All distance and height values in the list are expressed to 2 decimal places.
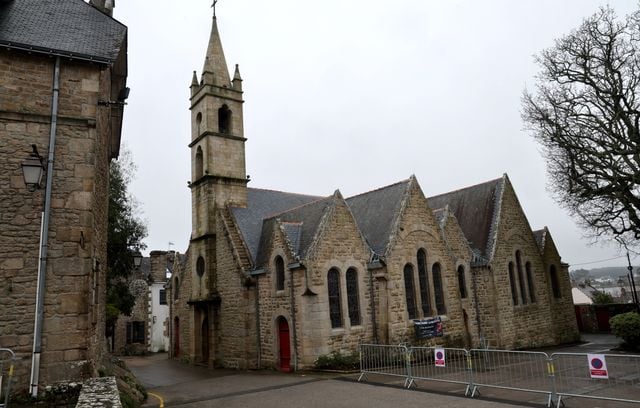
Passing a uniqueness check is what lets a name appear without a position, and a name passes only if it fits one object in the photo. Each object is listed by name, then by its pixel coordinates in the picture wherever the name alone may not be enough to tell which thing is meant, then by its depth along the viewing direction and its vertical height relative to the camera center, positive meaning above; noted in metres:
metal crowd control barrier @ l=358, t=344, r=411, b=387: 15.39 -2.05
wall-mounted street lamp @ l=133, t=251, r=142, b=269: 22.11 +3.10
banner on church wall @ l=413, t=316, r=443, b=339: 18.47 -1.18
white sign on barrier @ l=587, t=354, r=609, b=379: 9.22 -1.61
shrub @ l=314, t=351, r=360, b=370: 16.05 -2.03
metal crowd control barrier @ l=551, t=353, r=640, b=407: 9.85 -2.37
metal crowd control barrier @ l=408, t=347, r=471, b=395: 12.43 -2.30
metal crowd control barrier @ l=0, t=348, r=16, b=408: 7.84 -0.73
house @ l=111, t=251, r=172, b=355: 33.94 +0.04
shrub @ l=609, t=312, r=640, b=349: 19.36 -1.85
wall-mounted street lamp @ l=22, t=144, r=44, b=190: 8.51 +2.96
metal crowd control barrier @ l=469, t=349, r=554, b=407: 11.35 -2.38
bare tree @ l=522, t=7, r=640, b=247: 18.89 +6.80
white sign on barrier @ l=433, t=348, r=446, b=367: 12.31 -1.62
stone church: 17.45 +1.60
